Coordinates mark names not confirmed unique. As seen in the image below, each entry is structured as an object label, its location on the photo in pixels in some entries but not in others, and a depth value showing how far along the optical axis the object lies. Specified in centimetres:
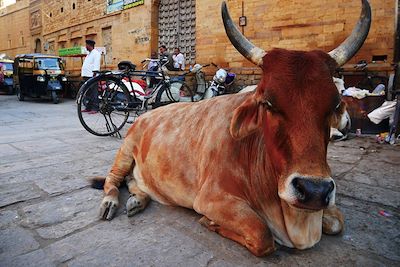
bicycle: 565
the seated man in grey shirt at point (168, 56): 1158
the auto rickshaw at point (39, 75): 1348
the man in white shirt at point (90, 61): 1017
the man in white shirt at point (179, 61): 1267
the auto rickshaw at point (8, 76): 1867
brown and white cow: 159
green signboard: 1625
